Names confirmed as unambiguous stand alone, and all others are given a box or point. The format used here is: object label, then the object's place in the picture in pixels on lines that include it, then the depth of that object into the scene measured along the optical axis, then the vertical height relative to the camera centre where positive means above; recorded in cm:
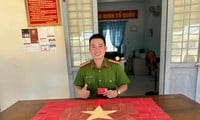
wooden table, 114 -52
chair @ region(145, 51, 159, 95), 353 -52
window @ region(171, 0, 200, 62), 227 +7
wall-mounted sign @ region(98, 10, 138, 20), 593 +80
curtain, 607 +29
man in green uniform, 152 -35
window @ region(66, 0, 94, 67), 232 +15
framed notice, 228 +37
